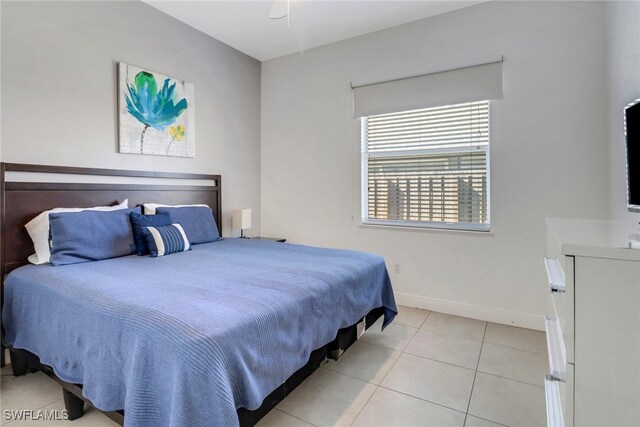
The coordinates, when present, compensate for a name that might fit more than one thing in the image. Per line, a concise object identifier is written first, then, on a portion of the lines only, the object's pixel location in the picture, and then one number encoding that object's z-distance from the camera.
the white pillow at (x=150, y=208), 2.87
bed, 1.14
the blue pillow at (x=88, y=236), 2.15
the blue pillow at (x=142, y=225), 2.52
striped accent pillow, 2.47
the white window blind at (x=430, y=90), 2.88
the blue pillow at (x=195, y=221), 2.96
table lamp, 3.74
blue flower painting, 2.84
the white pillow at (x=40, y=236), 2.18
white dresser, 0.90
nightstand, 3.86
